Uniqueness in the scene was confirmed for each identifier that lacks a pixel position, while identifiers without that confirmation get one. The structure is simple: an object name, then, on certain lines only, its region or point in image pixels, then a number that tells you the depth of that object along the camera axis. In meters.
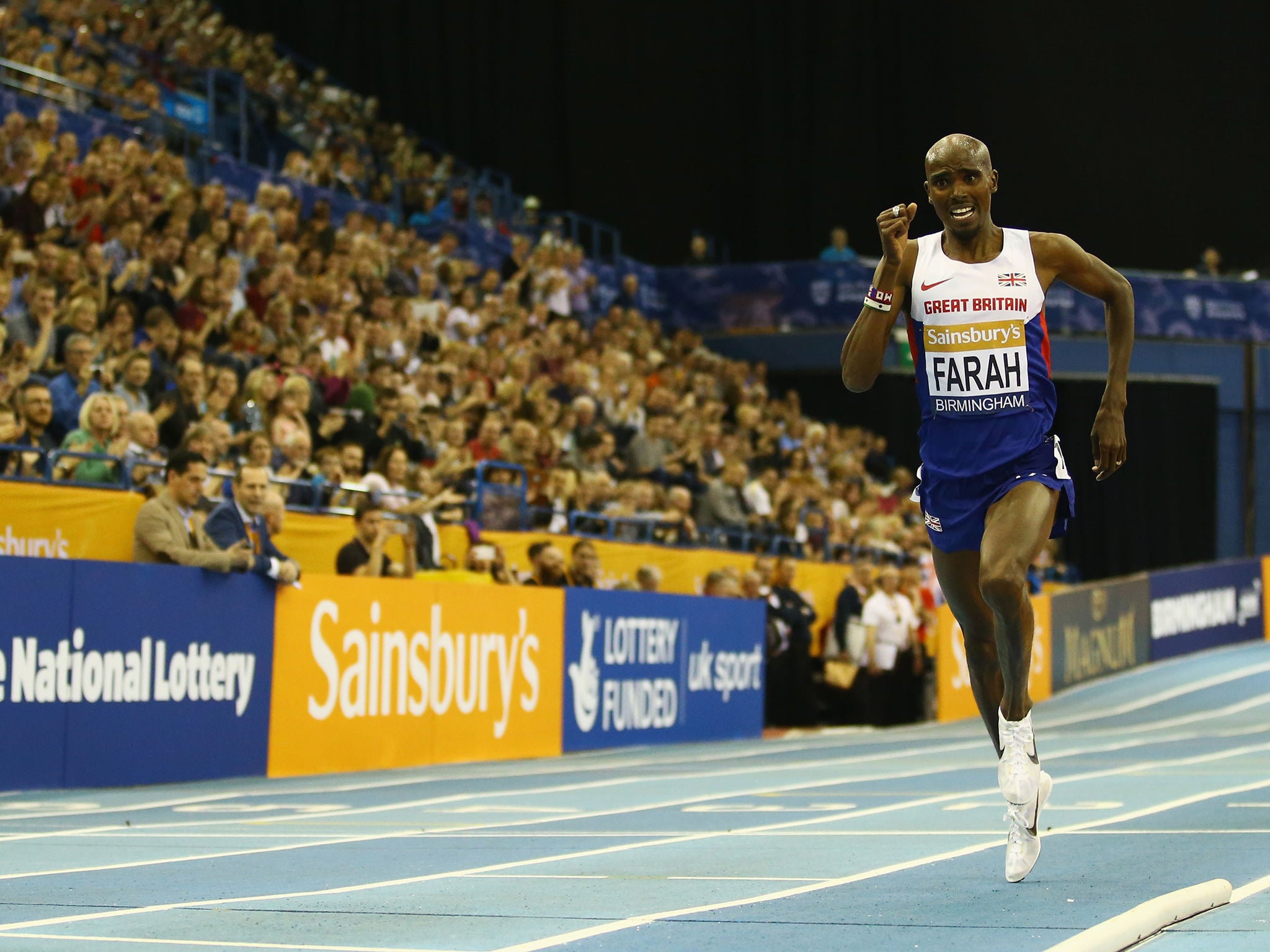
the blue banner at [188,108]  20.67
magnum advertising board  23.86
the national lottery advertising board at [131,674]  9.64
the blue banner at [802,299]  30.89
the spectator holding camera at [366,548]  12.45
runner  5.79
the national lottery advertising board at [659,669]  14.48
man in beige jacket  10.58
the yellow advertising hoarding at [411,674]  11.56
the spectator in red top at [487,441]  15.68
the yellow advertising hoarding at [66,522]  10.46
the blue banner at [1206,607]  27.58
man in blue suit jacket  11.15
